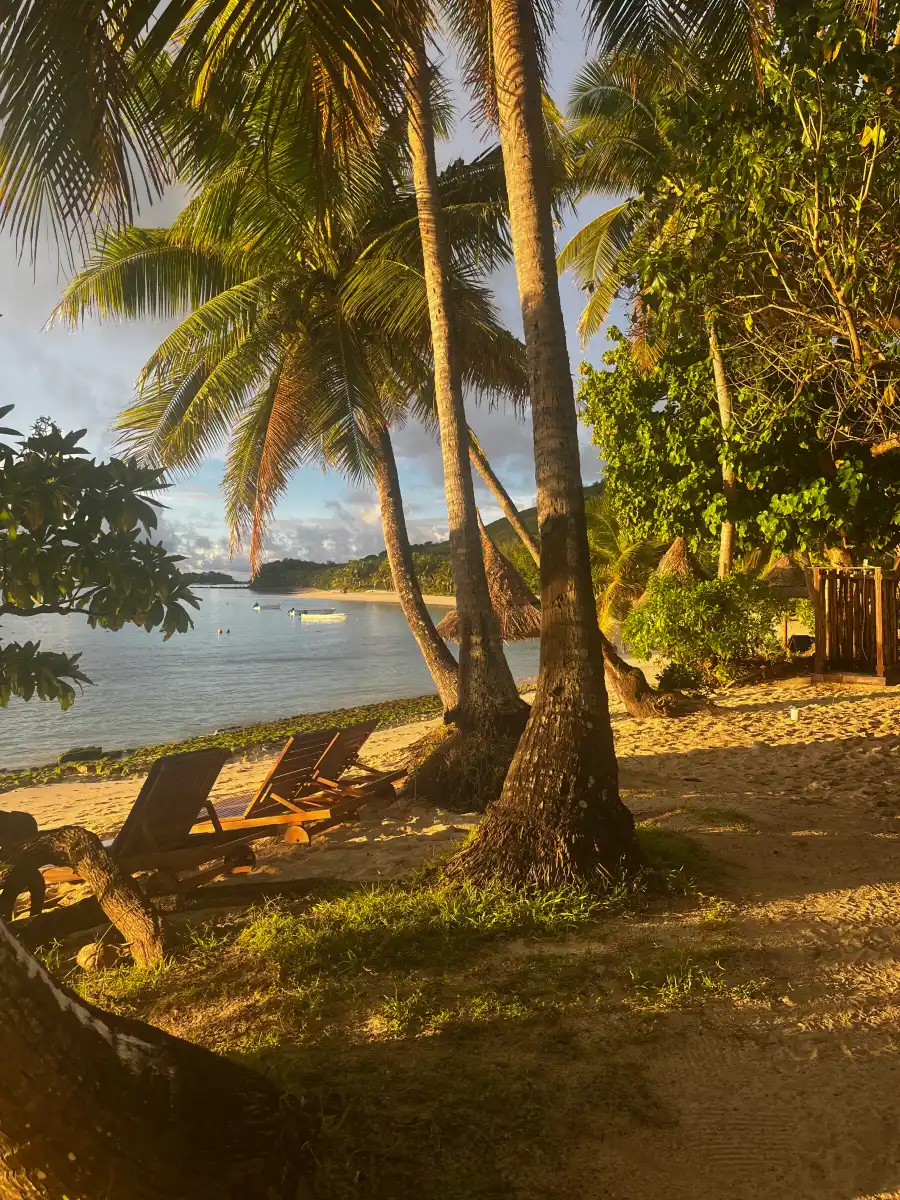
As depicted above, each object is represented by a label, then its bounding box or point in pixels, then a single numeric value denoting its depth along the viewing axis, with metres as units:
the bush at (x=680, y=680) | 12.64
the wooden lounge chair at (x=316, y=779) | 7.28
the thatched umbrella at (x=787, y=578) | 17.64
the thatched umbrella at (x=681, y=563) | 16.39
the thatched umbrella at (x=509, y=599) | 12.80
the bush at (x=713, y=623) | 12.88
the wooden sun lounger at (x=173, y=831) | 5.32
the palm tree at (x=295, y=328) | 10.47
